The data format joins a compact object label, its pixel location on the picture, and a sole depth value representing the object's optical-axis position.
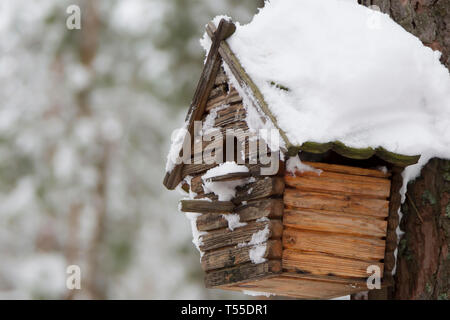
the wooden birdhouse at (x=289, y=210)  4.80
